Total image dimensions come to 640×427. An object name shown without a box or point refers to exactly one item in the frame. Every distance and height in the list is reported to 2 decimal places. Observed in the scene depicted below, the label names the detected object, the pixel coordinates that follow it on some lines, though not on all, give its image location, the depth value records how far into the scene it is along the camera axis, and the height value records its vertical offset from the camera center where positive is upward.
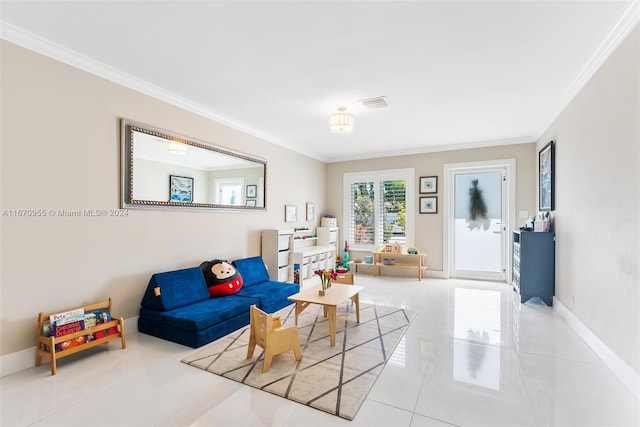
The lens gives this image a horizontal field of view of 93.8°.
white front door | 5.63 -0.15
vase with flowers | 3.38 -0.76
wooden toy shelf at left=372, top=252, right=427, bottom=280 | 5.93 -1.02
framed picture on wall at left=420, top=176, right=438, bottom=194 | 6.04 +0.57
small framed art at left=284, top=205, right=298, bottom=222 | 5.57 -0.02
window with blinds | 6.36 +0.11
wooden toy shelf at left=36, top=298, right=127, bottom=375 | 2.35 -1.07
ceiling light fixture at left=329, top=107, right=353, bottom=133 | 3.83 +1.16
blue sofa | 2.88 -1.03
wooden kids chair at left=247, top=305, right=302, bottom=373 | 2.38 -1.04
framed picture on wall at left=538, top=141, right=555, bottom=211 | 4.11 +0.52
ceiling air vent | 3.55 +1.34
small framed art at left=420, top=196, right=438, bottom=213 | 6.05 +0.17
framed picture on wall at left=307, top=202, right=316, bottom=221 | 6.38 +0.02
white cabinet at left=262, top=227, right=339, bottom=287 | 4.86 -0.74
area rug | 2.07 -1.27
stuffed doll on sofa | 3.68 -0.83
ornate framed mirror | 3.14 +0.49
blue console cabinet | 4.06 -0.73
